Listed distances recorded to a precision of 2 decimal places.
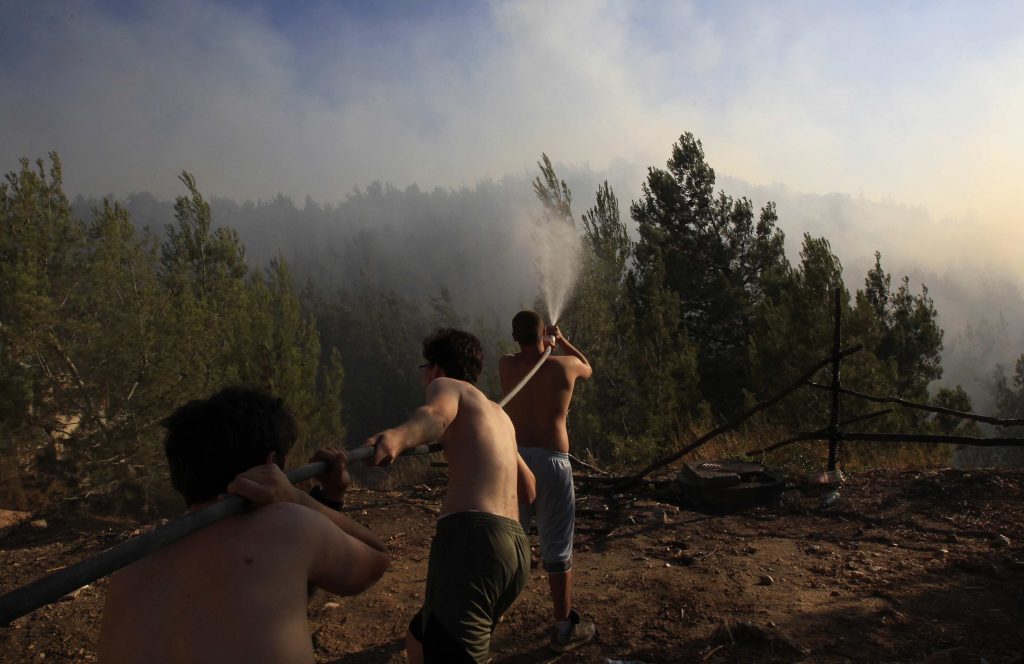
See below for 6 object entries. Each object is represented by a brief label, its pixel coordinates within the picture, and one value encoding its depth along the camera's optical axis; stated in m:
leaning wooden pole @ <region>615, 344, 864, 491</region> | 6.70
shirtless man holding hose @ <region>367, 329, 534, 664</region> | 2.27
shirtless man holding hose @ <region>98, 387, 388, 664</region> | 1.38
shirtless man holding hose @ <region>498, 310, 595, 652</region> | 3.54
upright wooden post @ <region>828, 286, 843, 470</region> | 6.60
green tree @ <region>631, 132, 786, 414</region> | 22.73
